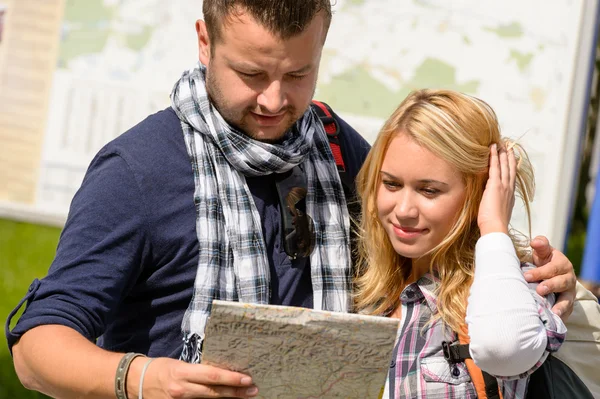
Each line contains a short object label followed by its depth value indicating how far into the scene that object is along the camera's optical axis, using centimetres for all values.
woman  446
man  450
